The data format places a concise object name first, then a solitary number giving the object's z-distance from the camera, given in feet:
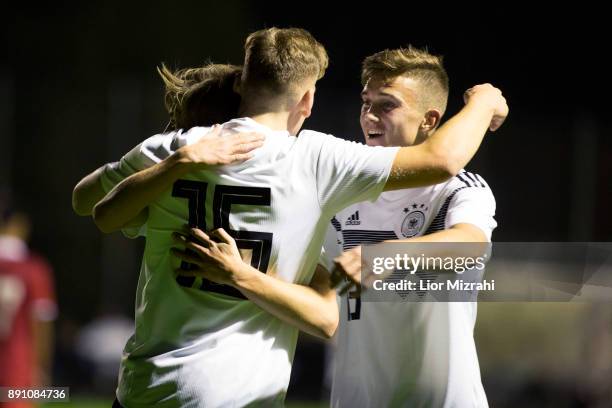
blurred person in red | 57.52
